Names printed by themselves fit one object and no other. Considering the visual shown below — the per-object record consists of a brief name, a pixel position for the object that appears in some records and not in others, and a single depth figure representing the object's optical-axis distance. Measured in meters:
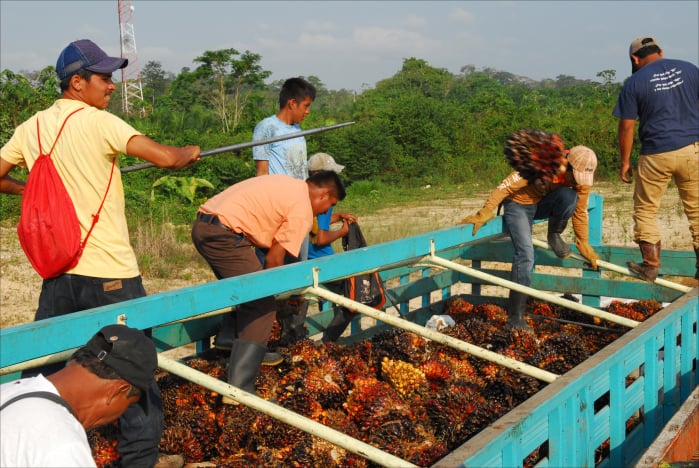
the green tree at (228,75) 25.97
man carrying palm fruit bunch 4.57
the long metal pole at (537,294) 4.06
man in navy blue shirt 5.05
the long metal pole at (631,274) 4.82
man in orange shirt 3.68
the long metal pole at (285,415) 2.34
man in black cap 1.58
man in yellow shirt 2.91
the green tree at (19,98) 16.45
